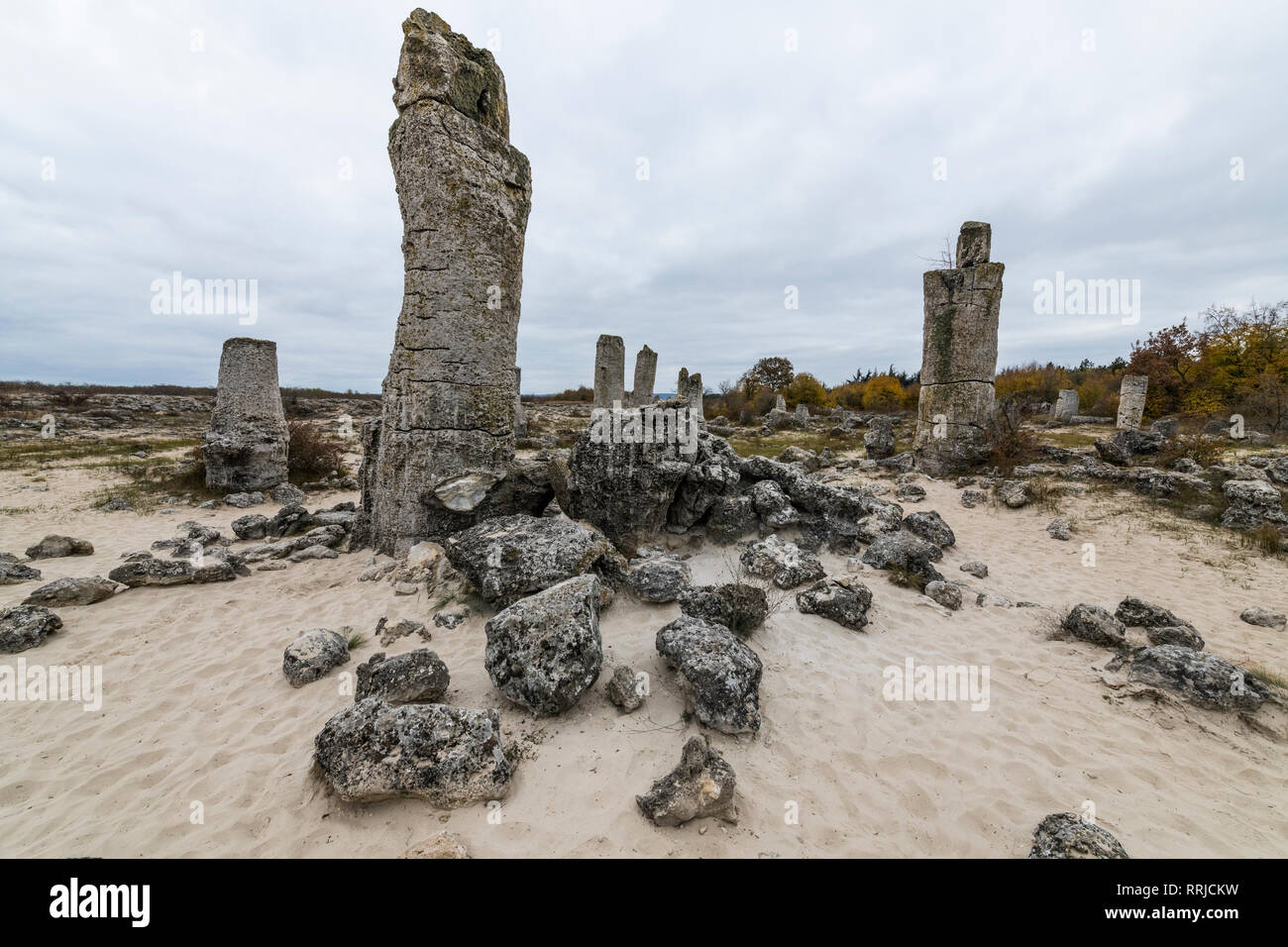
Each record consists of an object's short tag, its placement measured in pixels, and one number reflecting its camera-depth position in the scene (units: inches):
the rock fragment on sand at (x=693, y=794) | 94.3
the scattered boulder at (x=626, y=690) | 127.1
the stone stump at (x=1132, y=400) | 673.7
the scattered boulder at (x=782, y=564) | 202.2
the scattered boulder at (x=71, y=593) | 182.1
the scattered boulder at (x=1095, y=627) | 165.3
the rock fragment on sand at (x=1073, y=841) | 86.6
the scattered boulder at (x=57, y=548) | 245.0
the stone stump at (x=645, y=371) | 690.2
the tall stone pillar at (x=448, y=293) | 215.3
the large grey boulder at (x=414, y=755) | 97.8
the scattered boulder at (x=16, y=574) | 205.8
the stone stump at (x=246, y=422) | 385.1
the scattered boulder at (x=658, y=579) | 179.2
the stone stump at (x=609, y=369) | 644.7
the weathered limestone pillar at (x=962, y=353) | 422.3
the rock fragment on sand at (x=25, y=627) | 155.9
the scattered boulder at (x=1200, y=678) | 130.8
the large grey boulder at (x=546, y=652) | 124.1
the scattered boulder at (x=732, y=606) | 162.2
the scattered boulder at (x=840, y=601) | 175.3
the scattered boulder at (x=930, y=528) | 266.0
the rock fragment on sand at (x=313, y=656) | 142.8
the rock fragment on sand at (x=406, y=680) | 127.6
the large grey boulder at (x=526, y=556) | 170.6
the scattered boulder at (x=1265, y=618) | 179.3
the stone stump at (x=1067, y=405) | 887.1
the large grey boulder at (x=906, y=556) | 220.1
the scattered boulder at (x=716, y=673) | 120.7
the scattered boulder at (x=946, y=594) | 195.2
